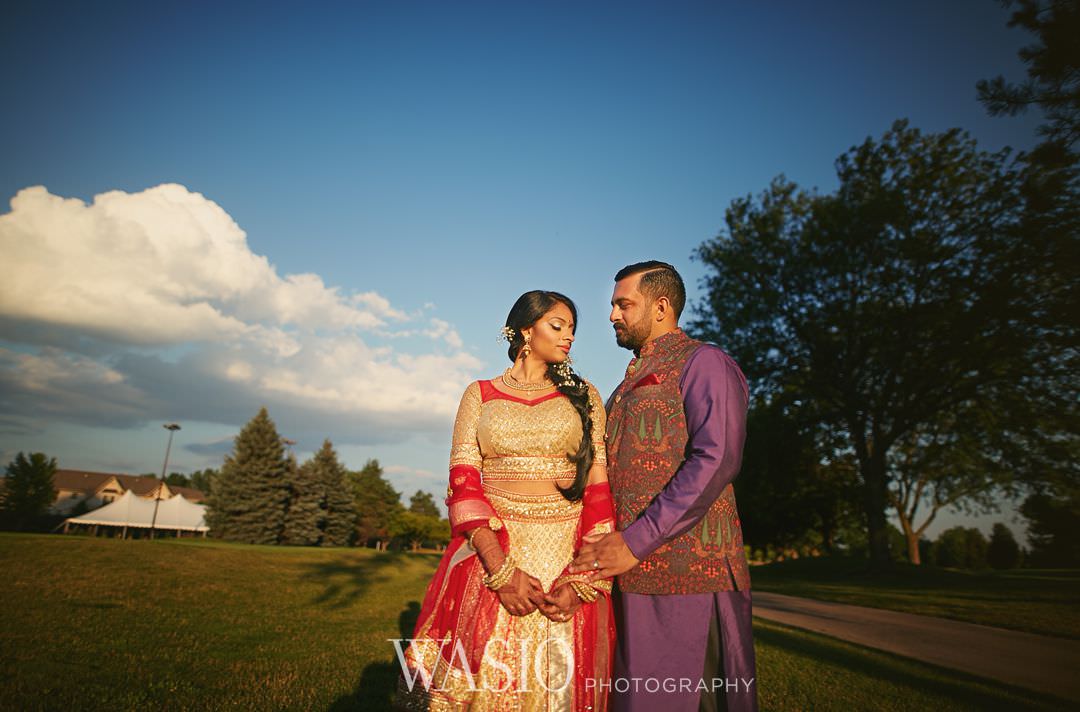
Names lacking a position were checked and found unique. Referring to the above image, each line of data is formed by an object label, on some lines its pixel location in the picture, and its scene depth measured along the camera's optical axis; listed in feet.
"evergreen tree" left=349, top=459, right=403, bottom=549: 218.18
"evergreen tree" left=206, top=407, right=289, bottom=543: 153.48
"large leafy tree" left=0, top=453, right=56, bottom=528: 157.89
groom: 7.90
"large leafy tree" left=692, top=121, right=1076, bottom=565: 51.44
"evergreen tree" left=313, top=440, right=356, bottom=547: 176.14
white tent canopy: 145.18
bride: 9.27
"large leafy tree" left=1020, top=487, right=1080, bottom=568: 99.55
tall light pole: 163.70
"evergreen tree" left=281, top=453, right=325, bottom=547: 162.40
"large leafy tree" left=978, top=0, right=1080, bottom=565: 26.99
